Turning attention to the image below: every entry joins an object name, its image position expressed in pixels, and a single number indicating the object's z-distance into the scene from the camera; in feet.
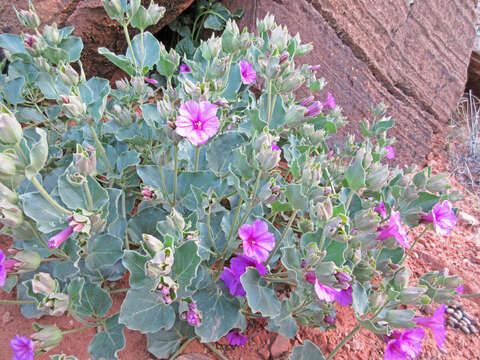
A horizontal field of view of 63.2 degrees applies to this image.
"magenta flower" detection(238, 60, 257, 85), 1.94
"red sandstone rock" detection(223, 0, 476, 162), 2.65
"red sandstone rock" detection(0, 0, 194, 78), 2.12
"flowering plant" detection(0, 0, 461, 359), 1.22
